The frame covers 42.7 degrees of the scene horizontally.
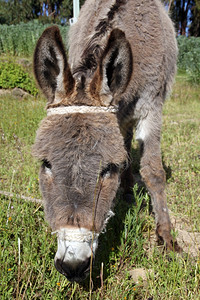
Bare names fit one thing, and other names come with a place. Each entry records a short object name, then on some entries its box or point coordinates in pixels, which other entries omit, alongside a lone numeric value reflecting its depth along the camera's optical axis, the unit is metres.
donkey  1.53
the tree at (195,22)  36.12
